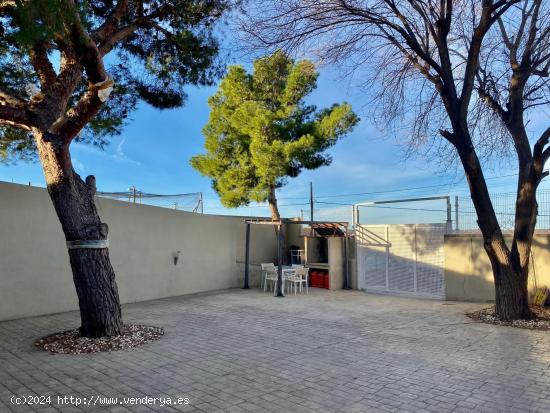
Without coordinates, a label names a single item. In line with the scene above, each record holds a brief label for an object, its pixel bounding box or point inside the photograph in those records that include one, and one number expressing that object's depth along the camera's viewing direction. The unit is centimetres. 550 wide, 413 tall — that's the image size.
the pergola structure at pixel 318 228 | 1211
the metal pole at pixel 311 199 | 1465
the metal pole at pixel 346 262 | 1222
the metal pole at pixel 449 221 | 1005
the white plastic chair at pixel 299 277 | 1120
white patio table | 1133
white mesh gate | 1024
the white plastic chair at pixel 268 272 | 1164
